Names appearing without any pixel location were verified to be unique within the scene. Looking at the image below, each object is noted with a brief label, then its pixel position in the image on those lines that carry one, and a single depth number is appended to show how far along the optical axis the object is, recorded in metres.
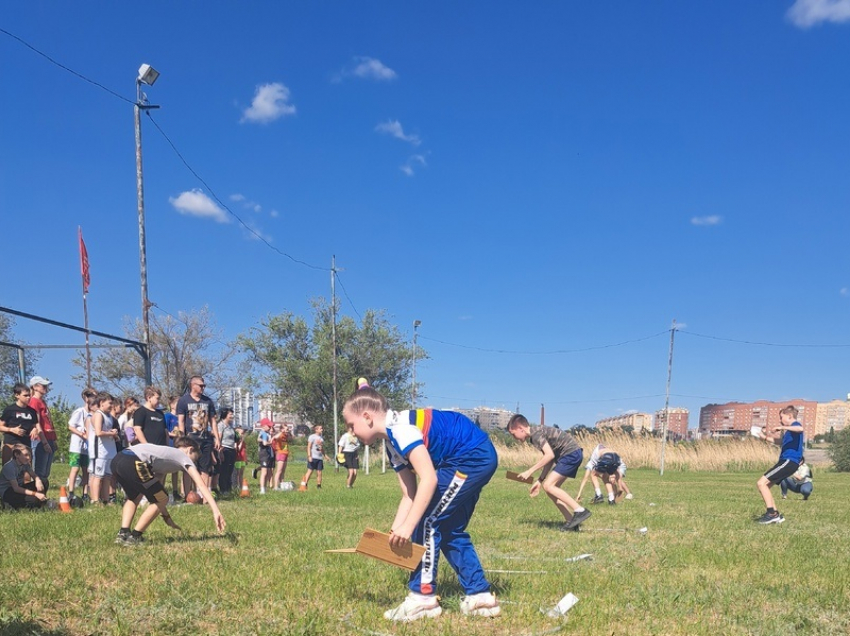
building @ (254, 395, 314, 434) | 57.28
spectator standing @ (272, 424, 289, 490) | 16.67
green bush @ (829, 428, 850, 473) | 36.97
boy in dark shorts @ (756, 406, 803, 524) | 10.38
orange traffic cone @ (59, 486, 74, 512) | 10.34
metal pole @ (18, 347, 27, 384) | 14.10
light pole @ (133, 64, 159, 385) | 17.16
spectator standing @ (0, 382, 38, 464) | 10.66
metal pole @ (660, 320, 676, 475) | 32.92
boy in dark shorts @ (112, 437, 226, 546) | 7.23
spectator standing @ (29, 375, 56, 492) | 11.70
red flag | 25.97
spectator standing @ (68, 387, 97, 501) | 12.02
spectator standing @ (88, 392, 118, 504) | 11.22
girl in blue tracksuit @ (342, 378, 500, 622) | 4.62
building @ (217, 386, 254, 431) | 52.08
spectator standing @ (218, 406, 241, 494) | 14.17
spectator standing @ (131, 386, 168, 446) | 11.09
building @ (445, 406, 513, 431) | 65.54
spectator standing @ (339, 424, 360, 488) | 19.00
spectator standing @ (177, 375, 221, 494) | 12.35
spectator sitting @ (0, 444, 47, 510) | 10.29
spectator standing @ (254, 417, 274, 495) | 15.98
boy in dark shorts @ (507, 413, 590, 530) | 9.55
